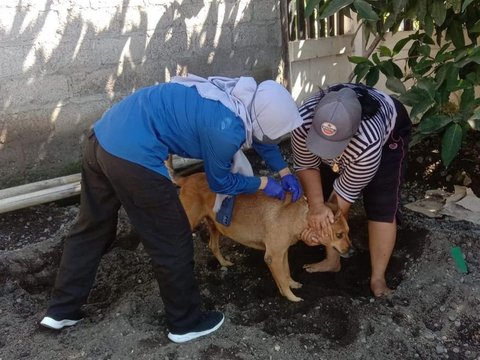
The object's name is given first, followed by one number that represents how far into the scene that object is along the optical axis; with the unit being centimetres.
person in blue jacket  266
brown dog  347
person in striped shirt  285
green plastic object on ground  364
